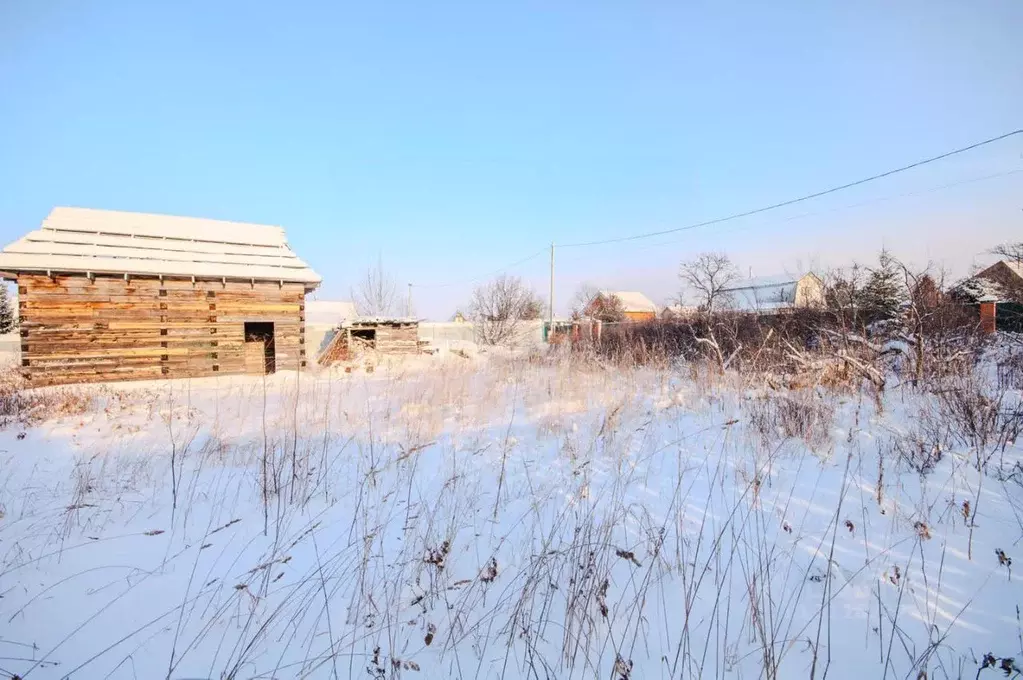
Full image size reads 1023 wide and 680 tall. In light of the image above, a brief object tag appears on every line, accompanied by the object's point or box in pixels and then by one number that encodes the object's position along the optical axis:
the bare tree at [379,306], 31.34
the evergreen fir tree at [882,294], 10.18
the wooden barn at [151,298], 11.84
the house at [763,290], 33.66
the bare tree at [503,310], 28.77
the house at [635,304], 55.04
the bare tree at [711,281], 35.17
